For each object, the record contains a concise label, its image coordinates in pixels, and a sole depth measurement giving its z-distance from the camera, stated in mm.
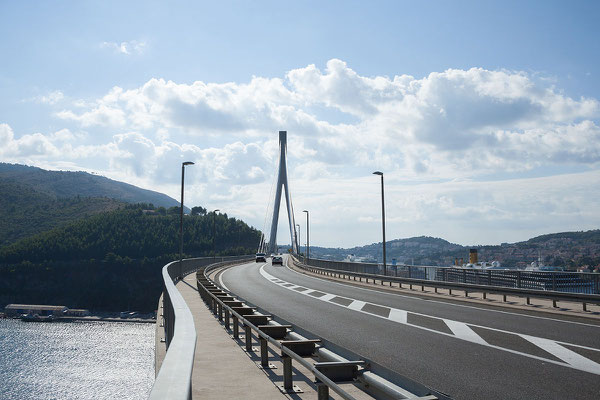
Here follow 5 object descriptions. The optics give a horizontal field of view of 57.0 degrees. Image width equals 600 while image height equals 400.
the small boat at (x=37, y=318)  97625
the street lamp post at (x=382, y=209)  35291
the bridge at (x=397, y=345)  6074
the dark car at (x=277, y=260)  72125
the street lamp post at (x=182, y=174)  34562
